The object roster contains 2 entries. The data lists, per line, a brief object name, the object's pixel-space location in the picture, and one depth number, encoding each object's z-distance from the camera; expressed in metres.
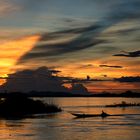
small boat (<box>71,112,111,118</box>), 91.16
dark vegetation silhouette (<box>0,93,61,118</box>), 100.81
